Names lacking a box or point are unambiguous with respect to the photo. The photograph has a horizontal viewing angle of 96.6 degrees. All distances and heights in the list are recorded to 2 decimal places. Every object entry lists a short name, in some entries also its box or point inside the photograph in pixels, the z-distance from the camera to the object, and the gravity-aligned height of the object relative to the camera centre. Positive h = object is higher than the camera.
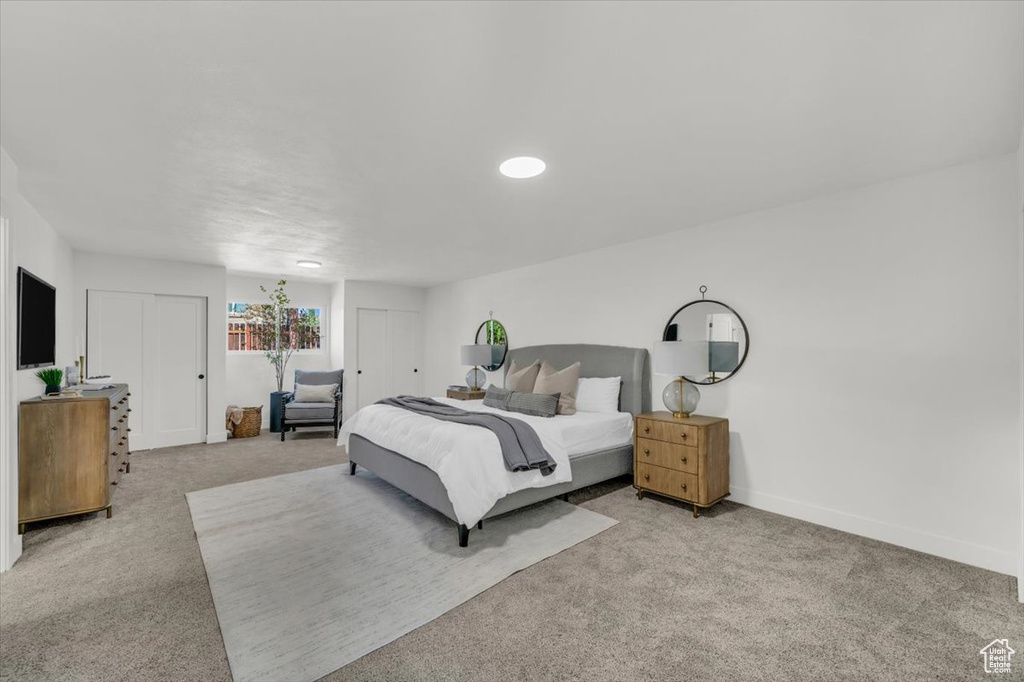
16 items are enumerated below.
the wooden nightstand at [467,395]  5.78 -0.67
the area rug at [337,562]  2.00 -1.30
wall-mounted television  2.88 +0.16
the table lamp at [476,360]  5.87 -0.23
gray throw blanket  3.18 -0.71
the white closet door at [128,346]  5.27 -0.03
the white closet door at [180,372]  5.68 -0.36
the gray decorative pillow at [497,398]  4.66 -0.58
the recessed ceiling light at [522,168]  2.61 +1.03
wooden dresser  3.07 -0.80
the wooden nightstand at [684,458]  3.42 -0.91
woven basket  6.36 -1.15
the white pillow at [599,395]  4.45 -0.53
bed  3.23 -0.94
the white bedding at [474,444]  2.97 -0.79
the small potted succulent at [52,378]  3.46 -0.26
